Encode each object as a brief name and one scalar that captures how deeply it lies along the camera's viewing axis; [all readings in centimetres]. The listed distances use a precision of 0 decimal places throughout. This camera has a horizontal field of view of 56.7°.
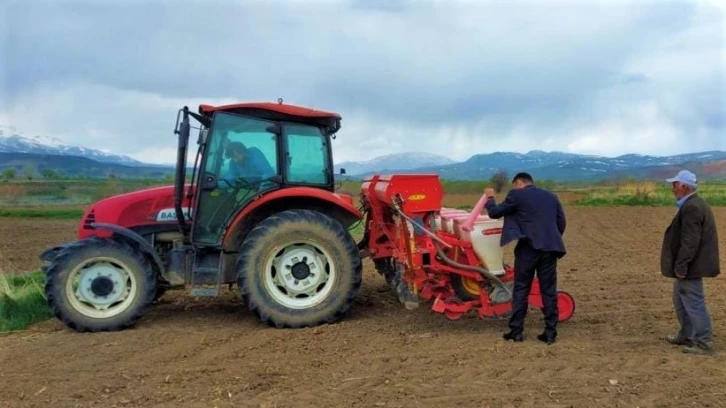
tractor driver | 698
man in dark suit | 604
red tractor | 662
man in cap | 579
